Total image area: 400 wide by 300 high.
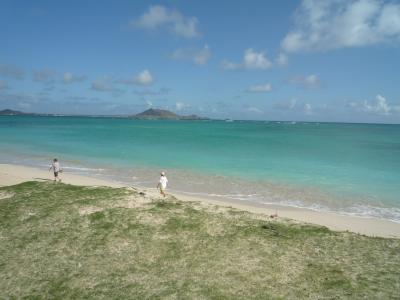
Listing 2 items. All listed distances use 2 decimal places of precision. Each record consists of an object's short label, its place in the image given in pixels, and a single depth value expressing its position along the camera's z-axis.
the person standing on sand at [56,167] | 25.27
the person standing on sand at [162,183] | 20.51
